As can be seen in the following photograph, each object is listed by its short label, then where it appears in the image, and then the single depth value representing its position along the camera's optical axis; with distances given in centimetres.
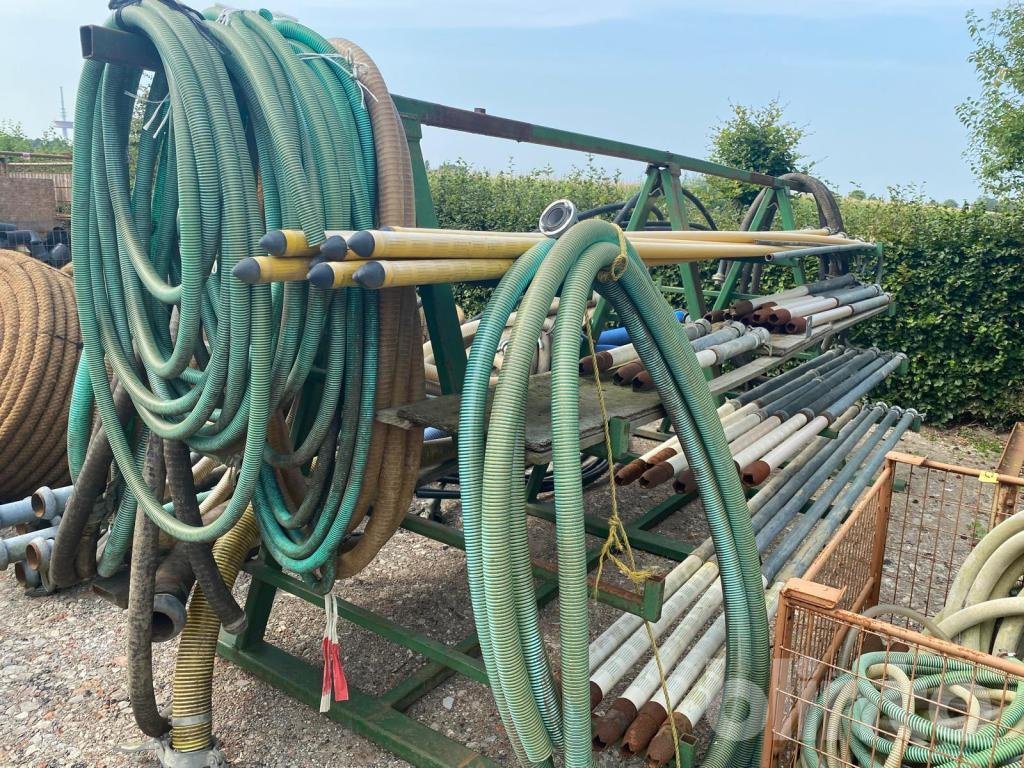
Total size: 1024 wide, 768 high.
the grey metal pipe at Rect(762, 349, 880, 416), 373
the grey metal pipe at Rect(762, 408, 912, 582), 287
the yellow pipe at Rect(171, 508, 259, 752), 241
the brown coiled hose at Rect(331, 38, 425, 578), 210
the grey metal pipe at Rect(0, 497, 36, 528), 343
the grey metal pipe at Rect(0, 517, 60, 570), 313
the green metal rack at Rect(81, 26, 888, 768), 207
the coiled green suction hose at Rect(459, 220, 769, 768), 173
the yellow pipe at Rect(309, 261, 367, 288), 161
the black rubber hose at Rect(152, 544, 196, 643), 238
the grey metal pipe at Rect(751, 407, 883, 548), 298
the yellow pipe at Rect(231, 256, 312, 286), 162
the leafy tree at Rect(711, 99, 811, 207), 943
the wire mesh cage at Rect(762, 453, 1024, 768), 178
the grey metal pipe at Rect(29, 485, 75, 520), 326
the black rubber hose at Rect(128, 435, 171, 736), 232
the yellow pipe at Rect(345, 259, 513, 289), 164
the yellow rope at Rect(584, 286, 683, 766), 192
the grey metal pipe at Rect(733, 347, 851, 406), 392
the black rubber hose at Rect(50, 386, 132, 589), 247
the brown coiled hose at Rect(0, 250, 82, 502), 396
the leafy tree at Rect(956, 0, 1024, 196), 1007
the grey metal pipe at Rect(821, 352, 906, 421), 392
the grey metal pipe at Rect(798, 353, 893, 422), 384
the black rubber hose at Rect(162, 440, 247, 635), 227
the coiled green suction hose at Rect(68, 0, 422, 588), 189
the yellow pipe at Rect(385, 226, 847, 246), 294
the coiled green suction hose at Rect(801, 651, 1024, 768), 178
